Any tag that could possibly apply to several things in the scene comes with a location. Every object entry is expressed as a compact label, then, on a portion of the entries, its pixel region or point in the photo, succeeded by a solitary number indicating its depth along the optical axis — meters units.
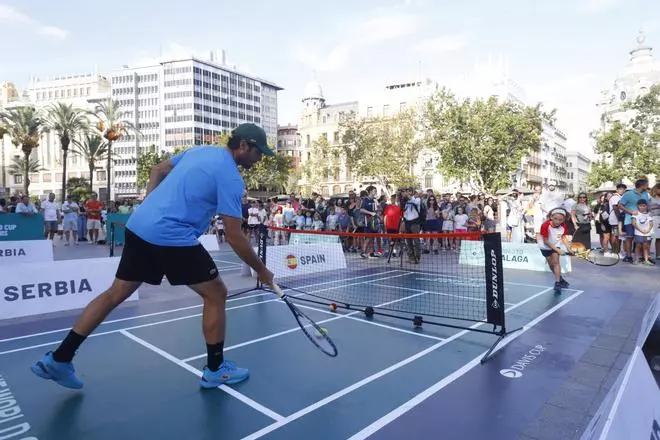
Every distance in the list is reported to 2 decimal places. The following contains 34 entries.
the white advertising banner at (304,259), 9.42
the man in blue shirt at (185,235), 3.50
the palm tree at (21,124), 42.06
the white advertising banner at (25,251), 10.34
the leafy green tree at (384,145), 42.88
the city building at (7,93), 120.66
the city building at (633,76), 71.62
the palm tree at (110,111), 45.25
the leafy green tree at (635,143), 30.42
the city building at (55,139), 105.62
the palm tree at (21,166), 71.31
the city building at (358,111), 67.12
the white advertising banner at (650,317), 2.95
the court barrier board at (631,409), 1.45
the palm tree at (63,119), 45.22
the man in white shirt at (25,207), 14.94
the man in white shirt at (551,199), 13.44
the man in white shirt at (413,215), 12.70
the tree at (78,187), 65.38
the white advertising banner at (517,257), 10.74
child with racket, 8.06
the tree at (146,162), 61.37
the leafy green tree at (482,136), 29.77
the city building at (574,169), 129.09
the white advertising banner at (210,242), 14.19
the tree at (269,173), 57.25
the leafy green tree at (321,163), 47.12
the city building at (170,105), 103.50
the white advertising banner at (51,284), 6.48
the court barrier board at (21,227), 13.84
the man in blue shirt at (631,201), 11.72
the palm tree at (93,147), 53.56
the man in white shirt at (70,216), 17.07
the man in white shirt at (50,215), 16.42
